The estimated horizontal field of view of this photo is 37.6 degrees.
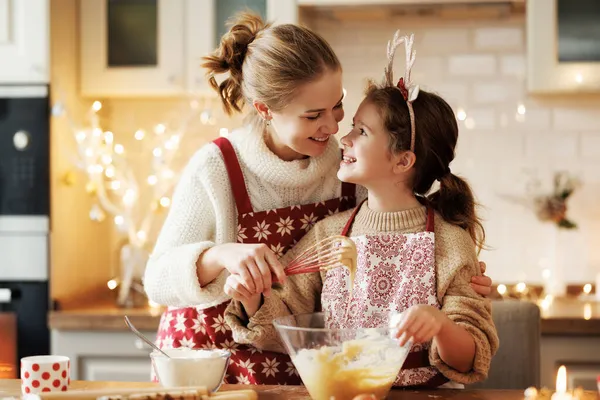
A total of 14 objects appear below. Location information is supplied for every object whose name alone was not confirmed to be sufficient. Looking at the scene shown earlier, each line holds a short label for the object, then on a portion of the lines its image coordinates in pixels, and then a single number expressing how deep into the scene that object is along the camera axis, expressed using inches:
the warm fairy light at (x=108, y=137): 122.3
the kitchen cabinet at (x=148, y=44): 118.3
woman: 72.1
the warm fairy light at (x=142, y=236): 124.1
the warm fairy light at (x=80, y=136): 119.0
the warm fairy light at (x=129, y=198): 122.0
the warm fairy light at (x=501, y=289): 121.7
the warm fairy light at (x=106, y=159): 122.5
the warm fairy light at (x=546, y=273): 124.0
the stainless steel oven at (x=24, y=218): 111.7
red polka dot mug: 56.6
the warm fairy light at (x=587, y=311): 104.0
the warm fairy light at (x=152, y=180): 126.6
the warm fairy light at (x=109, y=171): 123.3
